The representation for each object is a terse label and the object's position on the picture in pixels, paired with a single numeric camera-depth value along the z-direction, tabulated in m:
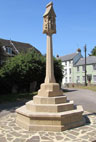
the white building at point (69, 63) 44.25
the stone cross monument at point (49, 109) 5.67
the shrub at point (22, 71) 19.22
